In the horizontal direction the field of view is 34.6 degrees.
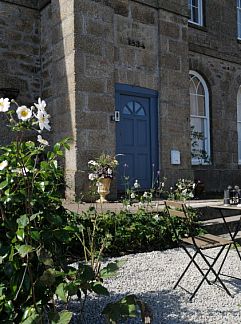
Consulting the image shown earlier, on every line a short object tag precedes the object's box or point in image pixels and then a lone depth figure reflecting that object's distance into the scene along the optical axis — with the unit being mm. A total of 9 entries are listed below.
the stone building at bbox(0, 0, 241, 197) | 7207
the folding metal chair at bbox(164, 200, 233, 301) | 3426
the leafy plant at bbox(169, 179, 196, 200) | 6025
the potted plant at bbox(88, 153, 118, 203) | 6898
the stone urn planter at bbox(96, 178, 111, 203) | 6902
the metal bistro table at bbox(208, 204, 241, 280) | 4043
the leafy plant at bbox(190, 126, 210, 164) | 10438
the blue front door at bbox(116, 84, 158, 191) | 7945
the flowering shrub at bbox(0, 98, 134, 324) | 2072
